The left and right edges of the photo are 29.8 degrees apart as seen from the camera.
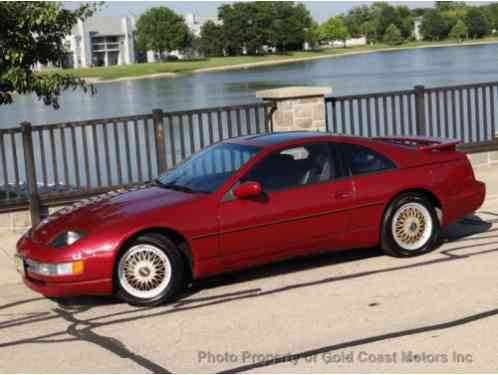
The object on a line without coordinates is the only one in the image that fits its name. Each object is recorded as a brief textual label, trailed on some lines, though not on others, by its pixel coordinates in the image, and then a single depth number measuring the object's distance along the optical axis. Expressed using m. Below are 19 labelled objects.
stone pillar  13.74
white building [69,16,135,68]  169.40
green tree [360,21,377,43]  184.62
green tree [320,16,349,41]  194.75
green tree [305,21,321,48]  161.75
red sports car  7.83
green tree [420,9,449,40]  157.88
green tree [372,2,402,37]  179.00
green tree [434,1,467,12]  166.95
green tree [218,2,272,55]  143.75
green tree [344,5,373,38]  194.00
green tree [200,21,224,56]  148.50
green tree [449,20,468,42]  147.12
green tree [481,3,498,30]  128.48
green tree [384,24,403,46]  167.00
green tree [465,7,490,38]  139.00
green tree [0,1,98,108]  13.85
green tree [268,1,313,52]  146.62
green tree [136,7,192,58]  159.62
